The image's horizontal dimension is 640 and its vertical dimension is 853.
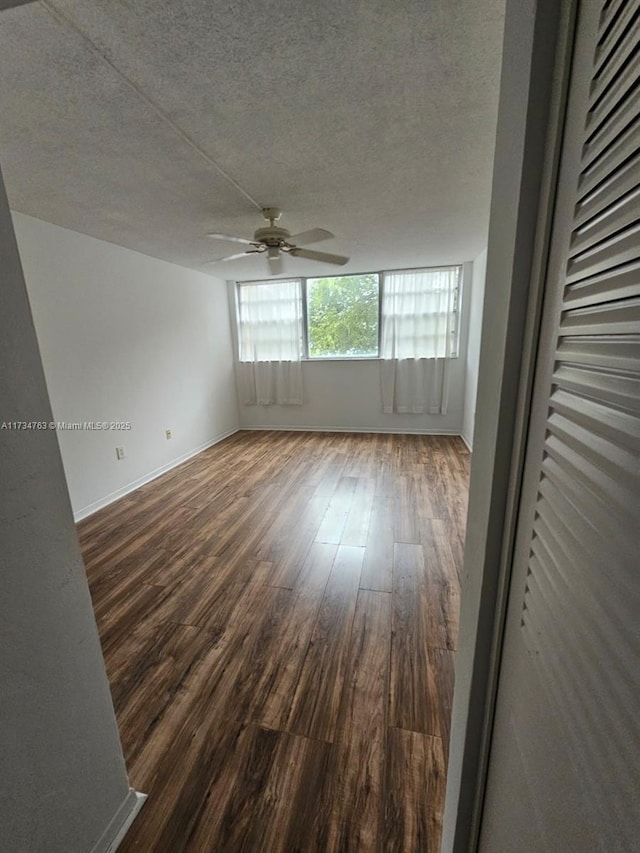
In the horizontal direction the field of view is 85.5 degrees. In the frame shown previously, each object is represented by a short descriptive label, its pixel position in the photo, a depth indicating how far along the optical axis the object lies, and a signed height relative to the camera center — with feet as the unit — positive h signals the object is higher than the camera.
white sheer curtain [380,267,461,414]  14.57 +0.11
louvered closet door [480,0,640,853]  1.08 -0.57
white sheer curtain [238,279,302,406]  16.12 +0.11
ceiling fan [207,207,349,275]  7.47 +2.25
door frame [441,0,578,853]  1.61 -0.03
